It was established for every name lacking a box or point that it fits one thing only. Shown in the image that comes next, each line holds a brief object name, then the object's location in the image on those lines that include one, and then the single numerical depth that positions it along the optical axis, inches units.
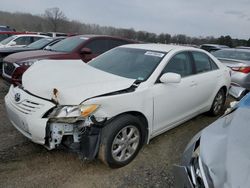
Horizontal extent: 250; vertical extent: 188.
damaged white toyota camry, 101.9
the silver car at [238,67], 197.0
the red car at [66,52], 207.6
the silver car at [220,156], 61.4
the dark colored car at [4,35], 485.4
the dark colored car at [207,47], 675.2
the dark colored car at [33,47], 272.3
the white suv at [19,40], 396.3
